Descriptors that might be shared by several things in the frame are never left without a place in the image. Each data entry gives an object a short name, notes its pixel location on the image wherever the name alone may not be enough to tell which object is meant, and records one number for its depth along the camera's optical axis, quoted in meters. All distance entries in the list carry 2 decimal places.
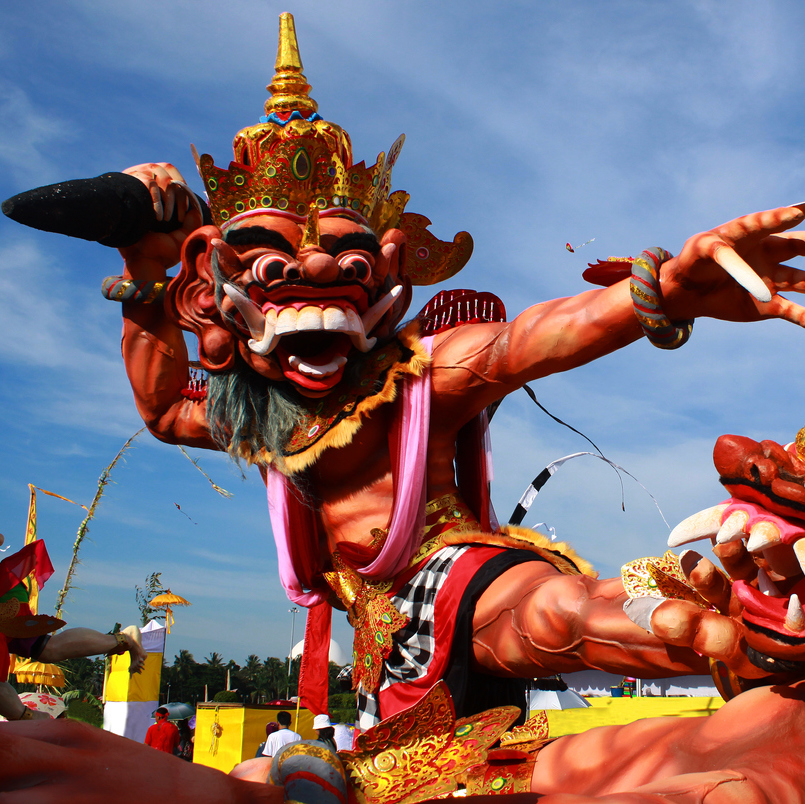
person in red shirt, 6.10
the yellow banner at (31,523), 5.75
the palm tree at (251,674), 28.77
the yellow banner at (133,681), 7.96
